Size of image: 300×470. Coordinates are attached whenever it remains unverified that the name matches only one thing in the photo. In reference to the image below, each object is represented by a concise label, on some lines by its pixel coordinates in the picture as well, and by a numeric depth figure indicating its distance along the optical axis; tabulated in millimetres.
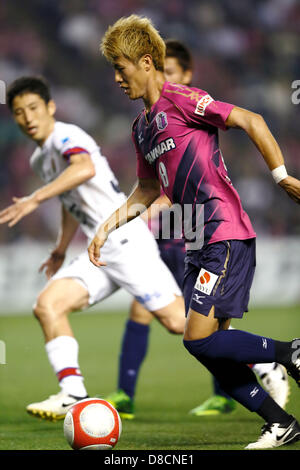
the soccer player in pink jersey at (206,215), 7473
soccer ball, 7520
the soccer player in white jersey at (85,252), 9852
